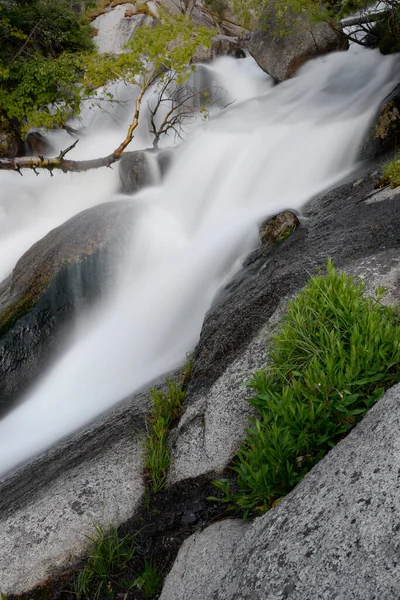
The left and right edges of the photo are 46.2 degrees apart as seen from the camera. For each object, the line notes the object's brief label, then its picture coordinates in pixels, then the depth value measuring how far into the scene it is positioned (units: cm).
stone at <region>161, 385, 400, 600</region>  199
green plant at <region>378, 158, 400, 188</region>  640
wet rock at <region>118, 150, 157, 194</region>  1288
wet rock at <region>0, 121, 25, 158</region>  1645
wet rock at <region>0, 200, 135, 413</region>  741
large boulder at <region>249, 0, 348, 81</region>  1507
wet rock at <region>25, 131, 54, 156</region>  1756
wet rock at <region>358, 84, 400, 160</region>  886
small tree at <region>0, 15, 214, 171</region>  1250
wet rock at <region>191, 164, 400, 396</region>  476
